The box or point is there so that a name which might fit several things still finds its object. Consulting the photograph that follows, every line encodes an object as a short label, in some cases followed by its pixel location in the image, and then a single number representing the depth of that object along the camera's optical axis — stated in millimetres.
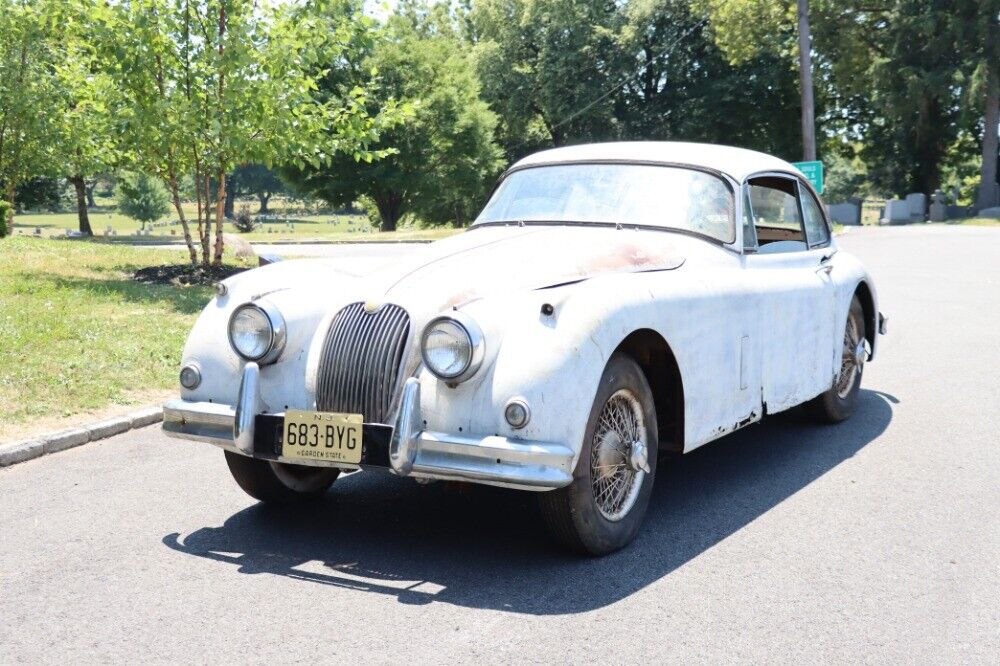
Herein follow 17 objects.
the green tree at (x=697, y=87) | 58625
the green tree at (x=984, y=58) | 45062
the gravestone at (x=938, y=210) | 48531
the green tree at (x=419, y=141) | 49281
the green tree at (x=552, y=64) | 61031
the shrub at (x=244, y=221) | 60750
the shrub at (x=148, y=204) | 81331
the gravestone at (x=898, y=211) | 50250
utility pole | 29375
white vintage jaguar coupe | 4461
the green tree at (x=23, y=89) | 20344
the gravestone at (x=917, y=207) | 50094
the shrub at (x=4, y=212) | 21886
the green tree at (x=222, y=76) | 14680
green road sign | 26266
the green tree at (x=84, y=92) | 14752
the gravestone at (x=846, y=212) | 49484
